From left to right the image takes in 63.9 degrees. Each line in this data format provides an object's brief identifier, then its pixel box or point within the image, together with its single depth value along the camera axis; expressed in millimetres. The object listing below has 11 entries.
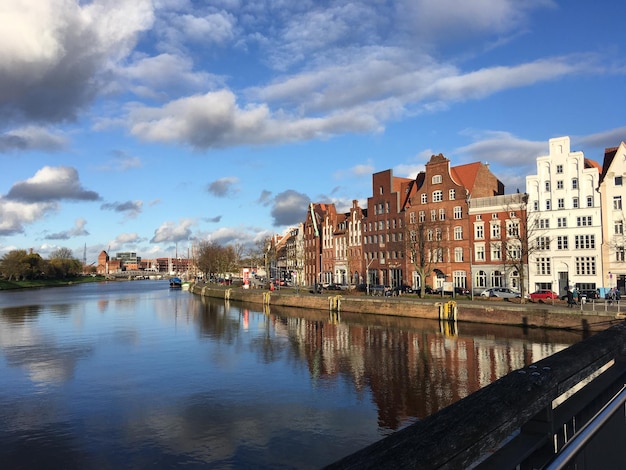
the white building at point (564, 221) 56719
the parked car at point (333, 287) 80112
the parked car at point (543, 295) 49906
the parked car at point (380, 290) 66875
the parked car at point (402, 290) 66875
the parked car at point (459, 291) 64188
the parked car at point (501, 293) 55062
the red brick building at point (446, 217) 67812
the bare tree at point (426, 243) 64938
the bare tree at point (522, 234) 58978
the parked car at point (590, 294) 51747
